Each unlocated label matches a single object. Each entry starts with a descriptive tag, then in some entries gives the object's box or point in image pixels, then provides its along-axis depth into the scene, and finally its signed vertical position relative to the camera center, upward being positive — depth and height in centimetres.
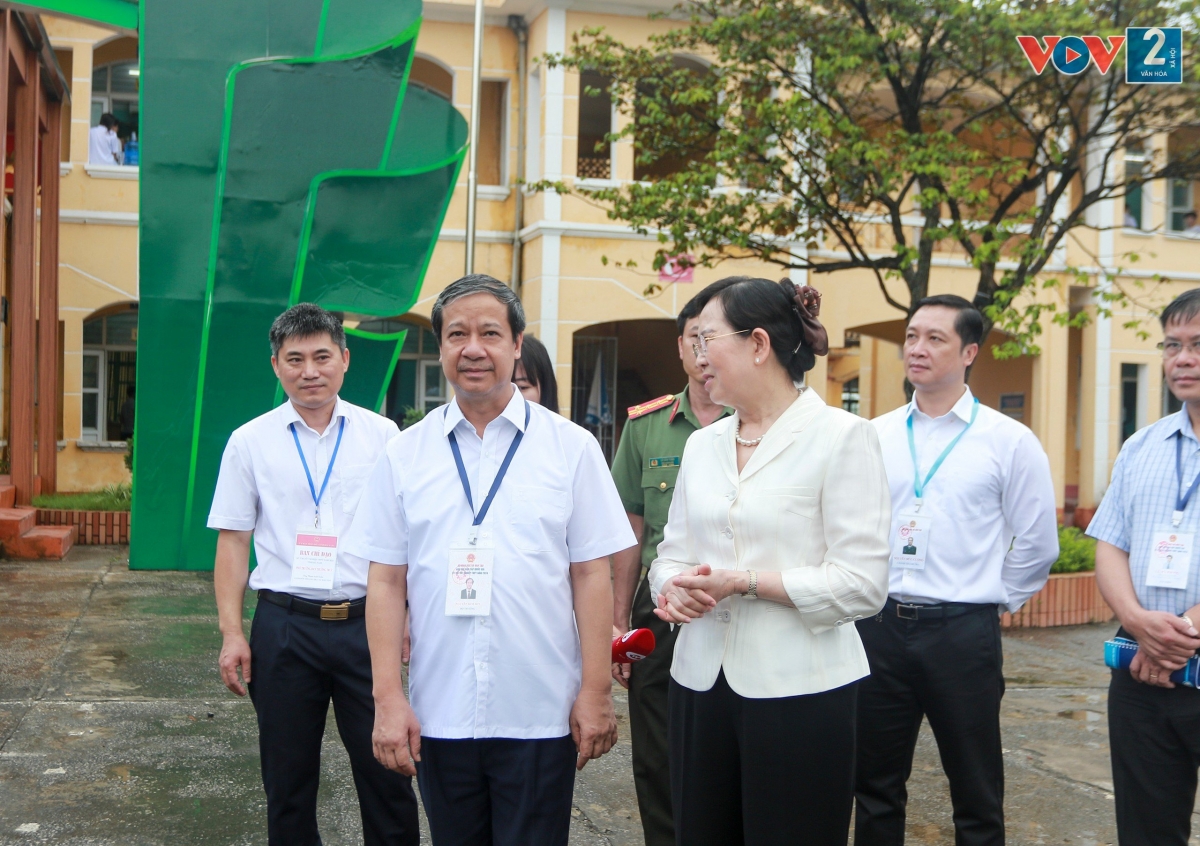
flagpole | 1288 +313
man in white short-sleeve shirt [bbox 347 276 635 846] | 273 -44
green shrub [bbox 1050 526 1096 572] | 941 -108
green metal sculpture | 934 +153
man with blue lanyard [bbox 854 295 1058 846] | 364 -52
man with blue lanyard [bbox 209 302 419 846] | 351 -56
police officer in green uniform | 371 -44
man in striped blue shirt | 313 -50
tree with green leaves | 905 +246
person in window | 1552 +333
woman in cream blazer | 261 -38
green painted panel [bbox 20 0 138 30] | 935 +307
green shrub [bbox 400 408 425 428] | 1458 -10
